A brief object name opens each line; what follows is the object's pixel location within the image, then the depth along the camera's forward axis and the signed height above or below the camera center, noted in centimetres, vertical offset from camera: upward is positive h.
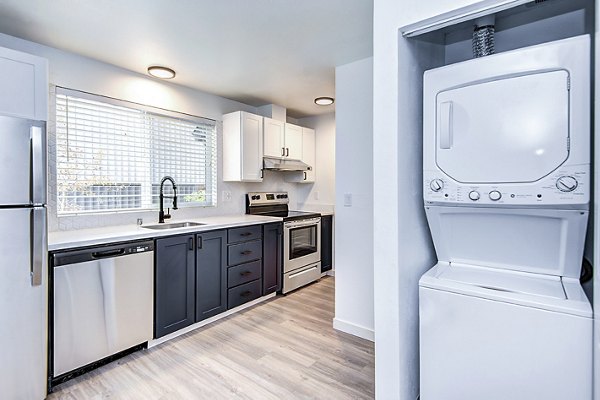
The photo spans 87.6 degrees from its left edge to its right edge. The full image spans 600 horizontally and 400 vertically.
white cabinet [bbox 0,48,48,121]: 165 +61
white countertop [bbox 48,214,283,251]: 201 -27
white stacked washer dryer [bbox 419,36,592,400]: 109 -10
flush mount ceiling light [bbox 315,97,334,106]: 376 +119
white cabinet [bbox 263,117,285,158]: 383 +76
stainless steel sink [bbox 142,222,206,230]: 288 -27
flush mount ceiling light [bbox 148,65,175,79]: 277 +114
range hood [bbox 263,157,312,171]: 385 +43
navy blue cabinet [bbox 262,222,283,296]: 341 -67
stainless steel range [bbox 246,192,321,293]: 366 -51
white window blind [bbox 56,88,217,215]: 254 +40
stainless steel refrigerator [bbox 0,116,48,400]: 163 -34
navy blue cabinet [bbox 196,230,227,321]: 276 -70
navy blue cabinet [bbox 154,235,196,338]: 246 -71
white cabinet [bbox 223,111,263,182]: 356 +59
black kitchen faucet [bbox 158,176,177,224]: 304 -5
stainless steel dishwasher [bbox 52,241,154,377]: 196 -72
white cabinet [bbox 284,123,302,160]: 413 +76
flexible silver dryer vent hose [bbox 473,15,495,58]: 139 +73
